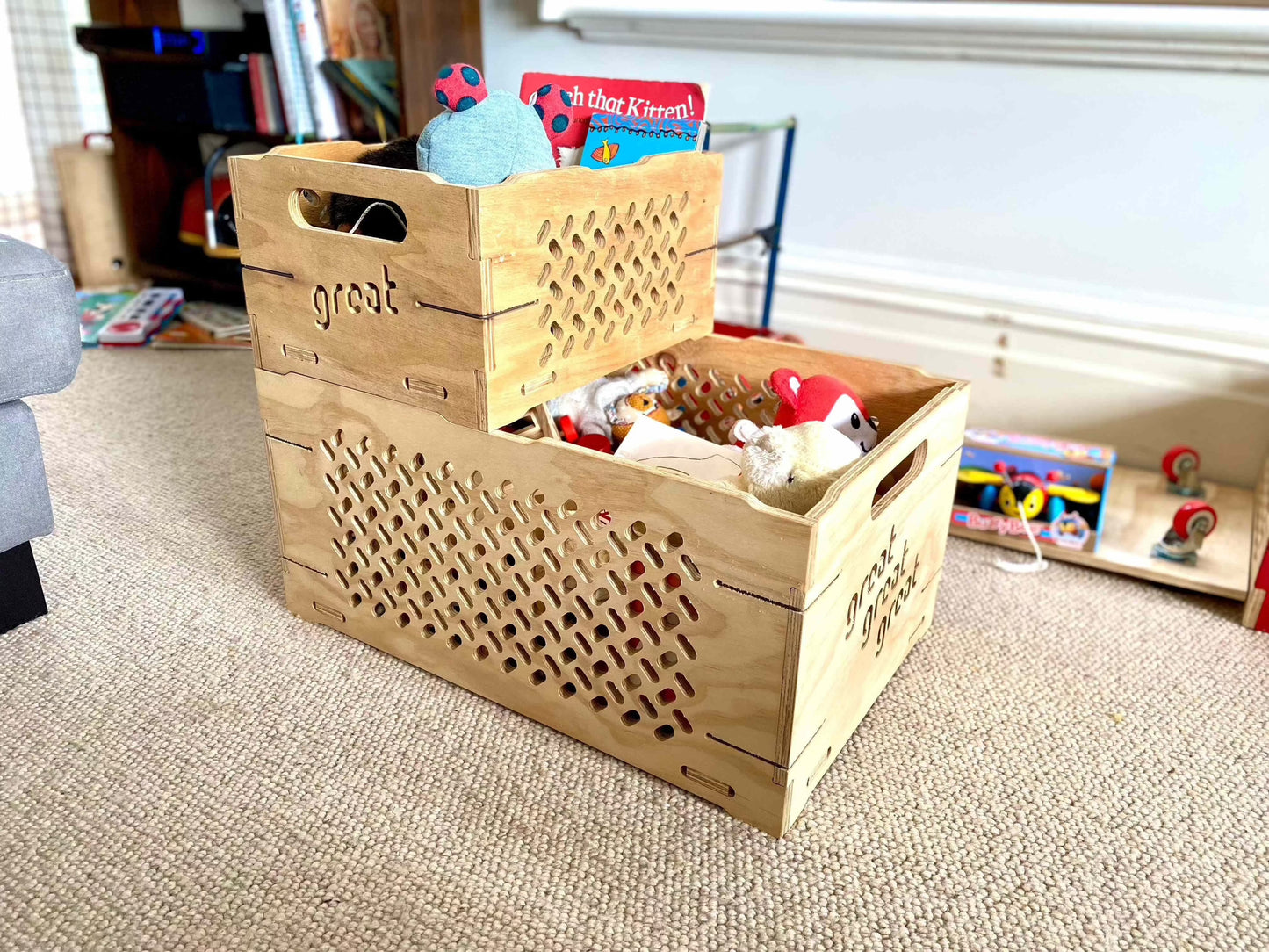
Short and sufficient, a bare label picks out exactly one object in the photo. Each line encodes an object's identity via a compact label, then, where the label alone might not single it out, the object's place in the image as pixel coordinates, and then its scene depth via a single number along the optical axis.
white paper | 0.95
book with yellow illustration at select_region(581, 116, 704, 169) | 1.06
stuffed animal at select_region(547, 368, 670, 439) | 1.10
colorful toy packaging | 1.29
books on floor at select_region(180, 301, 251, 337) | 2.05
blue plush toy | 0.86
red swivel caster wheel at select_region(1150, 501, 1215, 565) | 1.23
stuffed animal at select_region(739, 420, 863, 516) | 0.83
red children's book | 1.09
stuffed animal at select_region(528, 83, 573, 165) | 1.09
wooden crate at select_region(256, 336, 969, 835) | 0.78
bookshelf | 1.74
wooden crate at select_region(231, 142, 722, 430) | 0.81
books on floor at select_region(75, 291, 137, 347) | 2.01
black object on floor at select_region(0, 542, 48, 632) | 1.04
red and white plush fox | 0.96
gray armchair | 0.95
